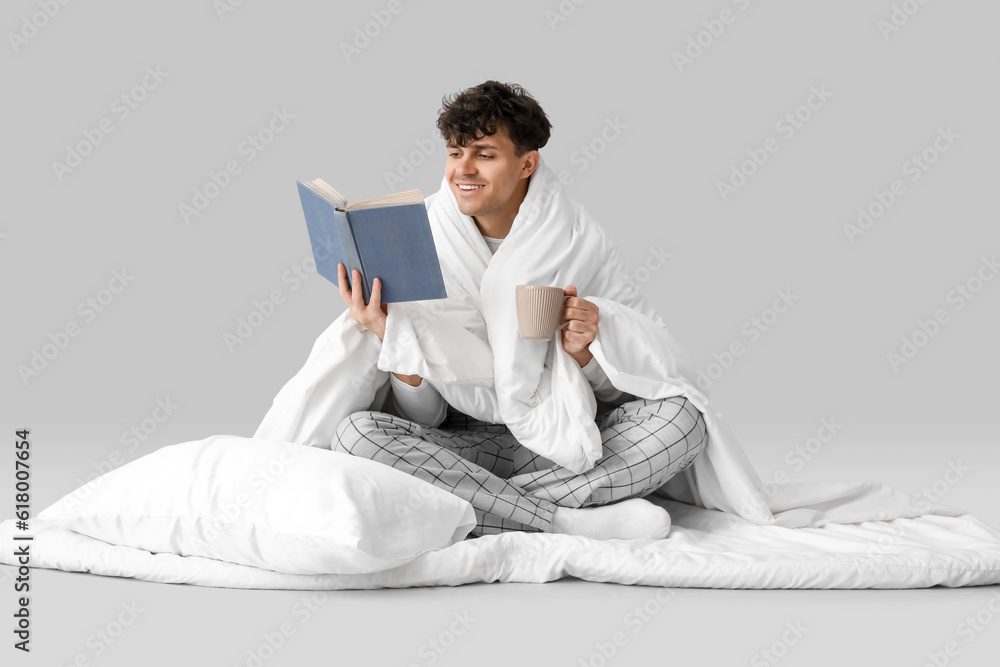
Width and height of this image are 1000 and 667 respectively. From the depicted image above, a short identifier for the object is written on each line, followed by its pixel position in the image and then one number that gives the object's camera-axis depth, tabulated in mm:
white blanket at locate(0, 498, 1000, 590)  3143
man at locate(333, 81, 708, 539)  3541
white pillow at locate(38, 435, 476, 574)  3018
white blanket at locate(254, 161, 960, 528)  3631
